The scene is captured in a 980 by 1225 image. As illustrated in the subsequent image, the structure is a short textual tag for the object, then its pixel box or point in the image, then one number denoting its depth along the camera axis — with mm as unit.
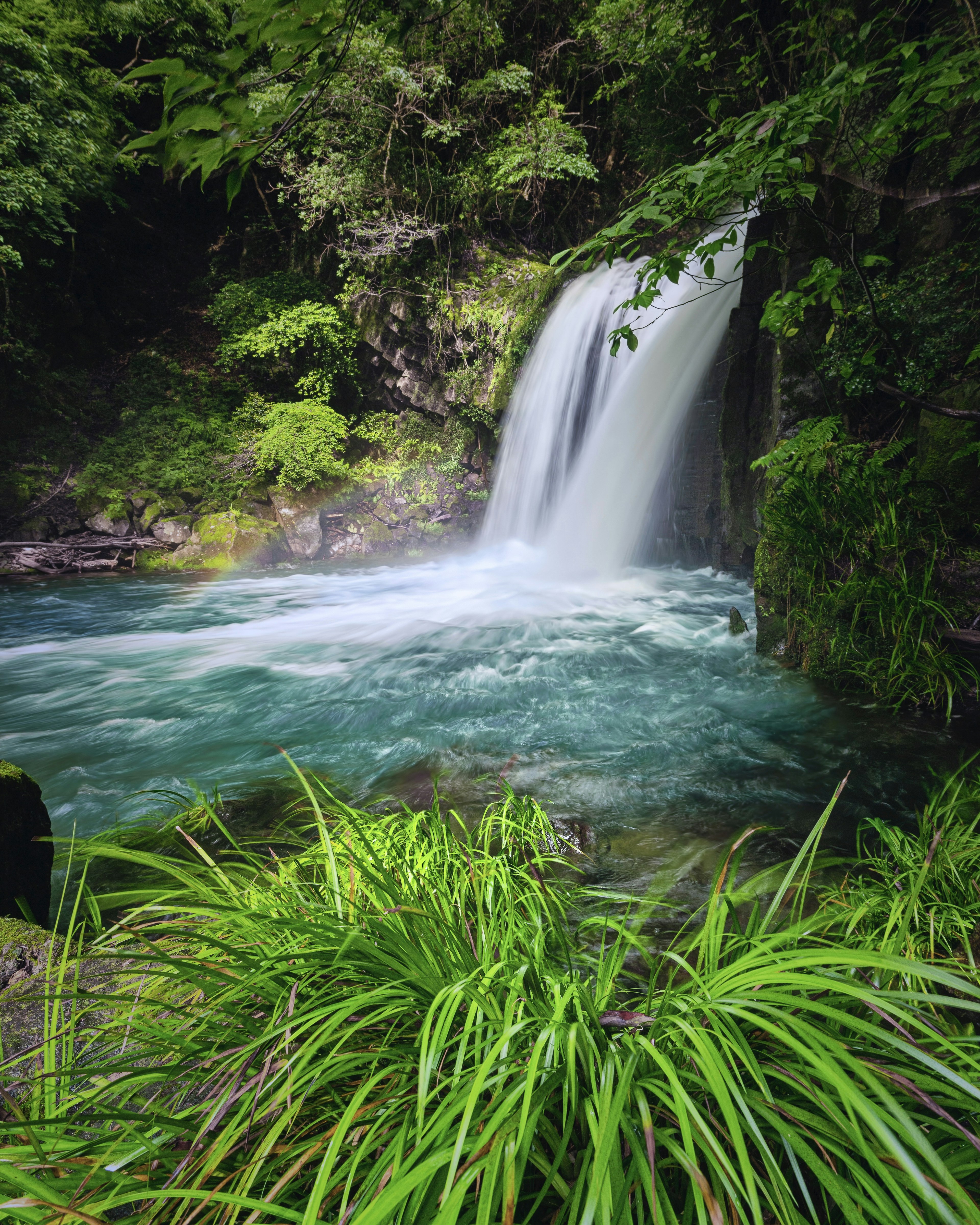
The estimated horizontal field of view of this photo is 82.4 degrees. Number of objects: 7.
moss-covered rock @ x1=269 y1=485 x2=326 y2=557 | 10969
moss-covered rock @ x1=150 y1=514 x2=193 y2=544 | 10320
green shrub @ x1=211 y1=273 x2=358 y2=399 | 11250
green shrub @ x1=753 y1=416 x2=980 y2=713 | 3410
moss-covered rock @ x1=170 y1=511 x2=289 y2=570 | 10172
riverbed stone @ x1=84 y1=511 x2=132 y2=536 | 10164
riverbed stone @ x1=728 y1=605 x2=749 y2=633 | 5320
